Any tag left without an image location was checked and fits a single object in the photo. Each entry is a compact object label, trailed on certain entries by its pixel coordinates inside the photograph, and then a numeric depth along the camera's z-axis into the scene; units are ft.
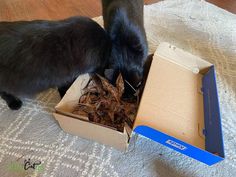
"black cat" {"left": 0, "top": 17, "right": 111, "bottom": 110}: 2.16
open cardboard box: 2.26
